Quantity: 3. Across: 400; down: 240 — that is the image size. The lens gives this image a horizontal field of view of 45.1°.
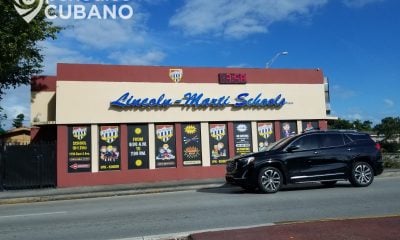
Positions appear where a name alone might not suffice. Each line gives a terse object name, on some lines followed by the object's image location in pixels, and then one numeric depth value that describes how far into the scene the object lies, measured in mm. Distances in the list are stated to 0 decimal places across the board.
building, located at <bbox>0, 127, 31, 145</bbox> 41031
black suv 14031
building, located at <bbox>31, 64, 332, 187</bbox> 21906
